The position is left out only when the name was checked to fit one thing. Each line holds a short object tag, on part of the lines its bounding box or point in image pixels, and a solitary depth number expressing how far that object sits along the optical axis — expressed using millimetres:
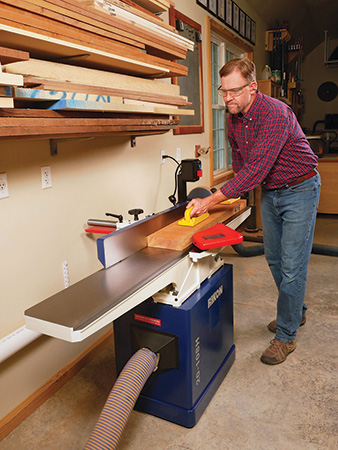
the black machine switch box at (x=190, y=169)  2271
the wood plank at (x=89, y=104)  1500
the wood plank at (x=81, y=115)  1363
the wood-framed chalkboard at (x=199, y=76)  3174
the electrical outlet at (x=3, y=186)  1758
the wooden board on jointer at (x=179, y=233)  1715
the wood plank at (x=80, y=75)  1444
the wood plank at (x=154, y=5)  2256
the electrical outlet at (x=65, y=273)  2182
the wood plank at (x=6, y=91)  1261
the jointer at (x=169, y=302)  1375
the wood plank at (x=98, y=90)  1446
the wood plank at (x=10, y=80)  1201
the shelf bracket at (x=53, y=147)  2014
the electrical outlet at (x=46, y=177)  1994
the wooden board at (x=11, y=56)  1224
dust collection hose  1309
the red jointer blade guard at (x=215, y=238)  1656
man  1986
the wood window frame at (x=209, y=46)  3953
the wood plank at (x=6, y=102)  1241
